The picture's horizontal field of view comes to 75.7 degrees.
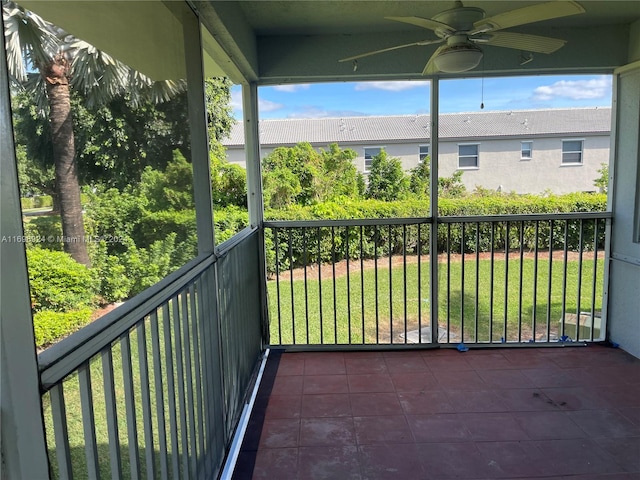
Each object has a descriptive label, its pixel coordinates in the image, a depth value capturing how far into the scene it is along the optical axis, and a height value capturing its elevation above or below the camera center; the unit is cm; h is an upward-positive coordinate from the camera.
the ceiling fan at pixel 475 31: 191 +78
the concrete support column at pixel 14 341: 66 -23
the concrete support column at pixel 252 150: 326 +33
